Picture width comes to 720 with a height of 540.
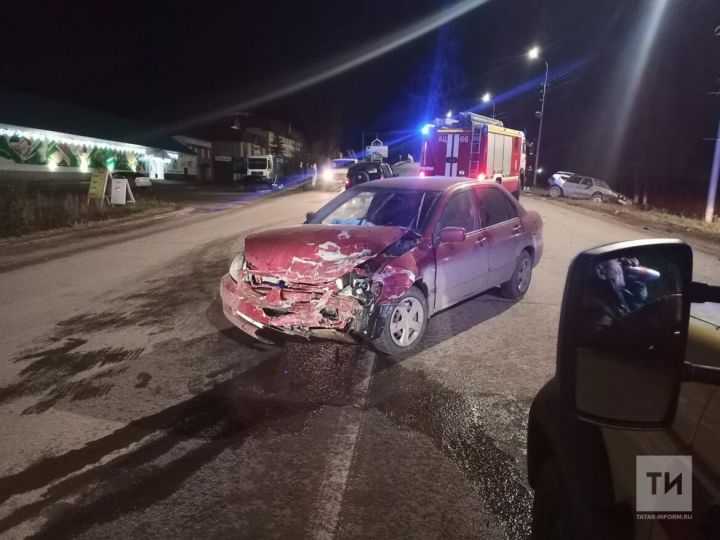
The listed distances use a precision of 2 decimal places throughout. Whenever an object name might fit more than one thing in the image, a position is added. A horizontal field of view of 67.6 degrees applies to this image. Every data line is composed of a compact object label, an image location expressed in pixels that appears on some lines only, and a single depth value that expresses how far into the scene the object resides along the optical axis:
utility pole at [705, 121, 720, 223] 15.55
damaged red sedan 4.71
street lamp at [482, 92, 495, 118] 49.84
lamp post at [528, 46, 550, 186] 28.60
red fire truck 17.59
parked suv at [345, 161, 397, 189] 24.22
